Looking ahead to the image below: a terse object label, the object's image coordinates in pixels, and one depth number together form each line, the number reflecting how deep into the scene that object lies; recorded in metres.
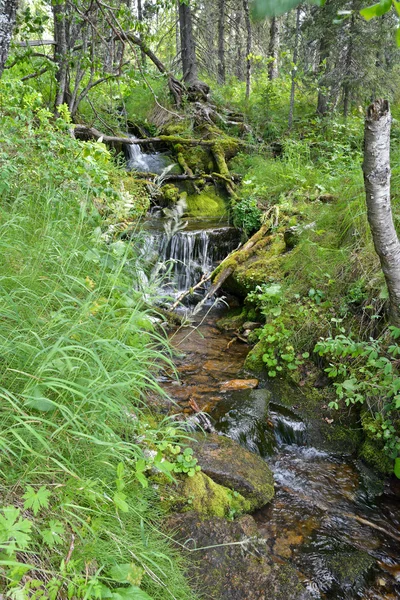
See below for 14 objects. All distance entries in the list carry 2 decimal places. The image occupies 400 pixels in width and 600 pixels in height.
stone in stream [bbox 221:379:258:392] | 4.32
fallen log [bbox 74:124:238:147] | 9.73
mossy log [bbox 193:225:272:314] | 6.22
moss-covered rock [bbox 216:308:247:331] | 5.89
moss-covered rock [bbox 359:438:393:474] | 3.46
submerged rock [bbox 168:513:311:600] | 2.07
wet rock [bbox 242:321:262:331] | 5.61
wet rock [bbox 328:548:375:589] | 2.52
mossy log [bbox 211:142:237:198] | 9.39
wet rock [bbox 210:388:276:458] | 3.64
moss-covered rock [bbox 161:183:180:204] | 8.92
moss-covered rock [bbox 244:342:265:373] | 4.62
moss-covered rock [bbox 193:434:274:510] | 2.88
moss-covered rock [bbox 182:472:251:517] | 2.49
